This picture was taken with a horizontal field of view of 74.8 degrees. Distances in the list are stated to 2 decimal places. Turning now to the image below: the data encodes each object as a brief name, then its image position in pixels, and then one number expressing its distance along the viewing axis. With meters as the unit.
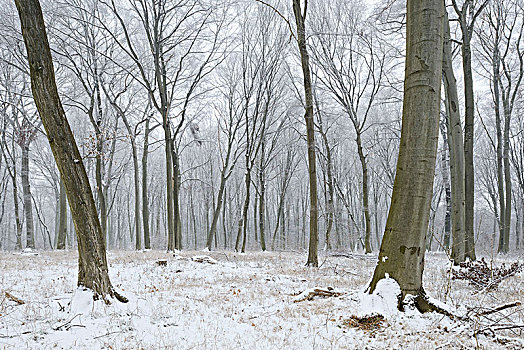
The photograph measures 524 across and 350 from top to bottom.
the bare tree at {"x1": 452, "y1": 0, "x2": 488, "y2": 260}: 9.42
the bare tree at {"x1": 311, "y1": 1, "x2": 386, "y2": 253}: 14.70
